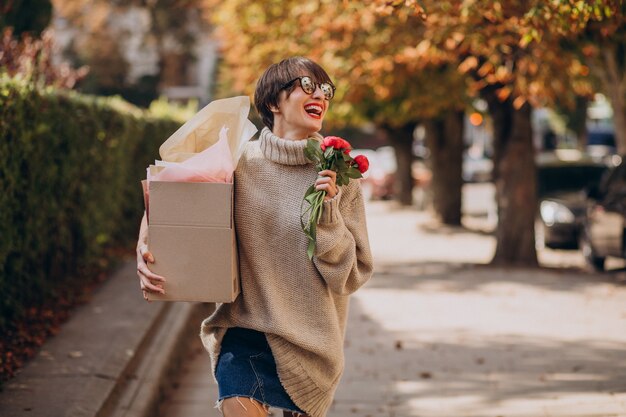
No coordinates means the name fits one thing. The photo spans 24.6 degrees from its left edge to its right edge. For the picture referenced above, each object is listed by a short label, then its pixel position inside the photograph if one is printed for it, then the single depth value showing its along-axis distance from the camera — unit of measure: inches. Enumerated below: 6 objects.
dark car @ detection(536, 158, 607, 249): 1042.2
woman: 215.4
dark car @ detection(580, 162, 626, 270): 778.6
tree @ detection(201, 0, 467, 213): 751.9
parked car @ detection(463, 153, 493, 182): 2655.7
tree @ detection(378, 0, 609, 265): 421.3
